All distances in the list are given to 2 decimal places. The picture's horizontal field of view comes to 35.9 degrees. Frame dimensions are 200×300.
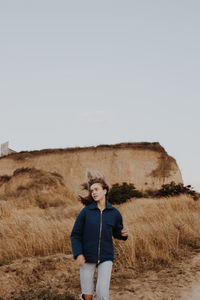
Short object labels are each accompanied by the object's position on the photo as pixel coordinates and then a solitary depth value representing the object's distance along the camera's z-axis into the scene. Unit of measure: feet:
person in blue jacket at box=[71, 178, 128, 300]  9.55
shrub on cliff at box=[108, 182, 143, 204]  64.85
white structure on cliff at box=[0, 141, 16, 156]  107.63
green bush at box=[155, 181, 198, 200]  66.49
